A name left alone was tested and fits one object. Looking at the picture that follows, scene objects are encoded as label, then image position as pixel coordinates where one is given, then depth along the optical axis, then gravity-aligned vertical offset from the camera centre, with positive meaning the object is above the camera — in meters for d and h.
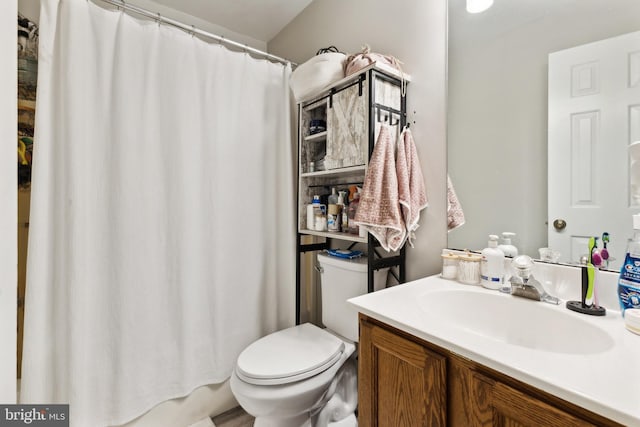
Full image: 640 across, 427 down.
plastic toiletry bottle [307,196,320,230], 1.55 -0.04
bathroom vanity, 0.48 -0.32
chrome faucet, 0.85 -0.23
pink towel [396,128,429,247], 1.11 +0.11
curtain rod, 1.21 +0.88
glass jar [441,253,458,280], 1.08 -0.21
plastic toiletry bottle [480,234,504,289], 0.97 -0.20
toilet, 1.06 -0.61
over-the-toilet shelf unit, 1.18 +0.38
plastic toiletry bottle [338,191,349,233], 1.40 -0.01
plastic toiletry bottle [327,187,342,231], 1.43 -0.03
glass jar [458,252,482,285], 1.02 -0.21
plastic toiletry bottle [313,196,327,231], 1.52 -0.03
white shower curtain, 1.12 -0.01
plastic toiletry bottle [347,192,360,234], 1.35 -0.01
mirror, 0.87 +0.39
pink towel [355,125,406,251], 1.09 +0.04
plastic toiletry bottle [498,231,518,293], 0.98 -0.14
